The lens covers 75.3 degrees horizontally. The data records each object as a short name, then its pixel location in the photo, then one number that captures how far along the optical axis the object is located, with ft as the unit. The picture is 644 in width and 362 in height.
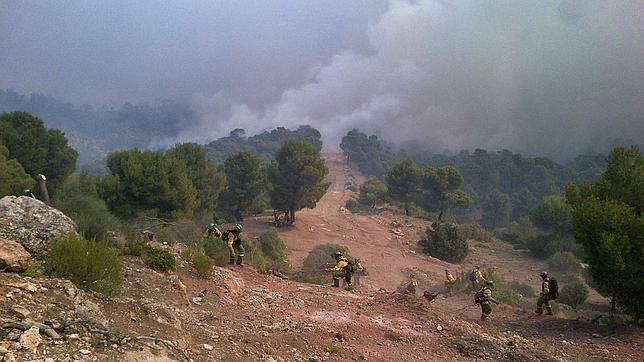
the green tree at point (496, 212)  245.59
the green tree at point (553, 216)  131.85
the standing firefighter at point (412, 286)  54.04
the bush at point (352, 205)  191.93
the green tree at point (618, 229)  41.88
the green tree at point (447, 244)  116.47
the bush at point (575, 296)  67.82
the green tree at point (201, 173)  123.65
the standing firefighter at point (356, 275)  63.50
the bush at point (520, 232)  148.66
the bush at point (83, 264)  24.85
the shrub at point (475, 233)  148.56
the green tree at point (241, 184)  141.38
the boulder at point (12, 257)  22.12
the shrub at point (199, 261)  41.60
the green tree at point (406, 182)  176.35
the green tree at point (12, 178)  75.82
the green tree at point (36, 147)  95.96
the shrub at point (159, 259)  39.40
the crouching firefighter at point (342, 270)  54.88
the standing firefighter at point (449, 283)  63.98
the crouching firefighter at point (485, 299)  47.09
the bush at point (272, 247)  88.19
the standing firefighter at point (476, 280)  63.26
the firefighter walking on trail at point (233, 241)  52.60
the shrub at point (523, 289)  78.84
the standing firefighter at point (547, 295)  50.24
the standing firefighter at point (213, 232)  56.81
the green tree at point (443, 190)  166.81
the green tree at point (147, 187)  75.10
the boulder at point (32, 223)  31.07
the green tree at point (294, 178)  135.33
